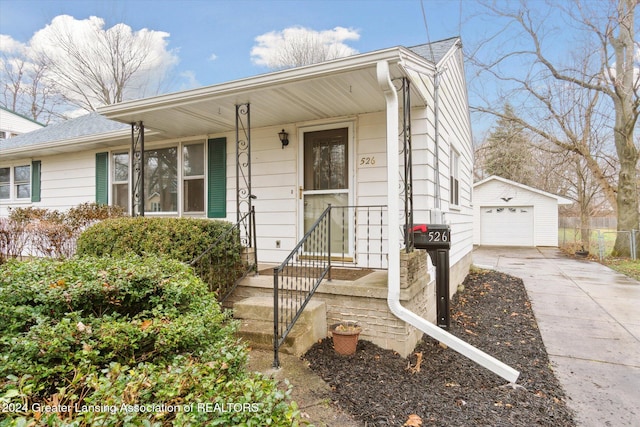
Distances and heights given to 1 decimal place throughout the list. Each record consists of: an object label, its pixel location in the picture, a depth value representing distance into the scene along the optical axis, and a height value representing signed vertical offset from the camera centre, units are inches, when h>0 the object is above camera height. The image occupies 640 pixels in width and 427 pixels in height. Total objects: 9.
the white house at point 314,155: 145.5 +39.1
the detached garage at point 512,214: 668.1 +7.9
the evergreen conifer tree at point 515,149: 568.3 +114.2
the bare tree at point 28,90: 687.7 +256.7
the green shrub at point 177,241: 151.2 -10.0
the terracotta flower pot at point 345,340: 131.2 -44.2
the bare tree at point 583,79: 465.1 +192.5
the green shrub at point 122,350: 49.9 -24.6
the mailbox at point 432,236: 156.2 -7.7
